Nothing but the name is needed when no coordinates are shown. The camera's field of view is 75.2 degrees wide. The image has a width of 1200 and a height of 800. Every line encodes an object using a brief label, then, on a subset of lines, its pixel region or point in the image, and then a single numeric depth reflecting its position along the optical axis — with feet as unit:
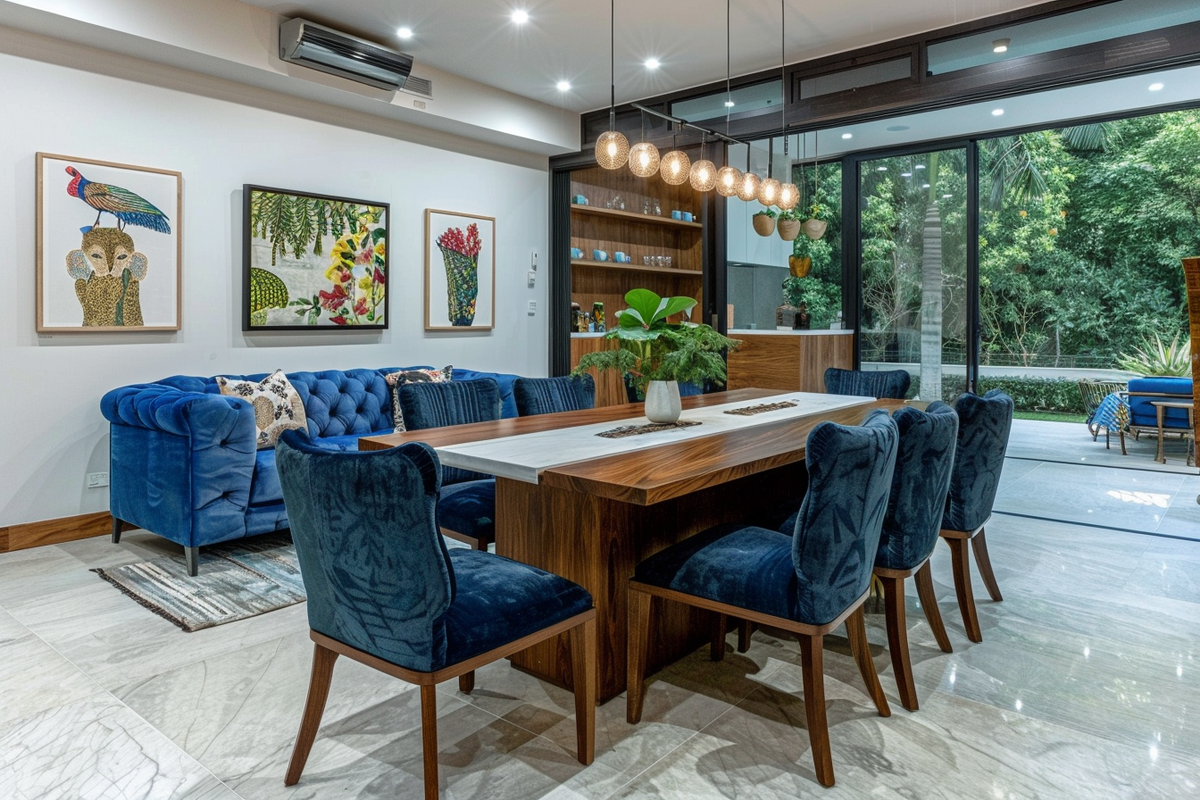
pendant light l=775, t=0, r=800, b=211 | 13.82
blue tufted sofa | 11.48
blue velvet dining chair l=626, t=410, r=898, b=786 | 5.91
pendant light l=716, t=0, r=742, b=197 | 13.03
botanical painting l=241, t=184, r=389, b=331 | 15.11
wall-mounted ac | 13.94
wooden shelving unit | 22.04
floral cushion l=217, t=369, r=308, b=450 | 13.58
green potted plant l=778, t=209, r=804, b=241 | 17.60
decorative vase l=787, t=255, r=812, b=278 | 20.42
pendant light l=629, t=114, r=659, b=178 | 11.79
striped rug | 10.00
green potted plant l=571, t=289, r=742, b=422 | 8.96
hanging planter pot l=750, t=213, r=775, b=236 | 17.35
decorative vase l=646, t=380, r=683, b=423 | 9.27
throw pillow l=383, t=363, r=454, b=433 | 16.11
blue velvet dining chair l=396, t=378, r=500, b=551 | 8.87
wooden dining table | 6.48
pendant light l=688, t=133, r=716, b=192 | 12.86
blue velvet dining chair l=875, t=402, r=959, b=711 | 7.17
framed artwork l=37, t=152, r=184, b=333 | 12.63
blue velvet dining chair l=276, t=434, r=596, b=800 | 5.01
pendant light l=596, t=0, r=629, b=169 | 11.57
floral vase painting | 18.45
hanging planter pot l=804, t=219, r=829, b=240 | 18.74
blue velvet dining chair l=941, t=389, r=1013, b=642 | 8.59
